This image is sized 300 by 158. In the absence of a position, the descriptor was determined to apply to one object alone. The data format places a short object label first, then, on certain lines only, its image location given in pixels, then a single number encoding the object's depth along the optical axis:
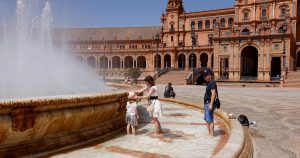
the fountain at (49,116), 3.33
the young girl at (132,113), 4.91
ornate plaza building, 34.06
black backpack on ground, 6.54
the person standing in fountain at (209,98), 4.72
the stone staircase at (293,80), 25.98
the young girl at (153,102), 4.80
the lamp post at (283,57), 29.64
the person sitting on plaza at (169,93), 12.53
